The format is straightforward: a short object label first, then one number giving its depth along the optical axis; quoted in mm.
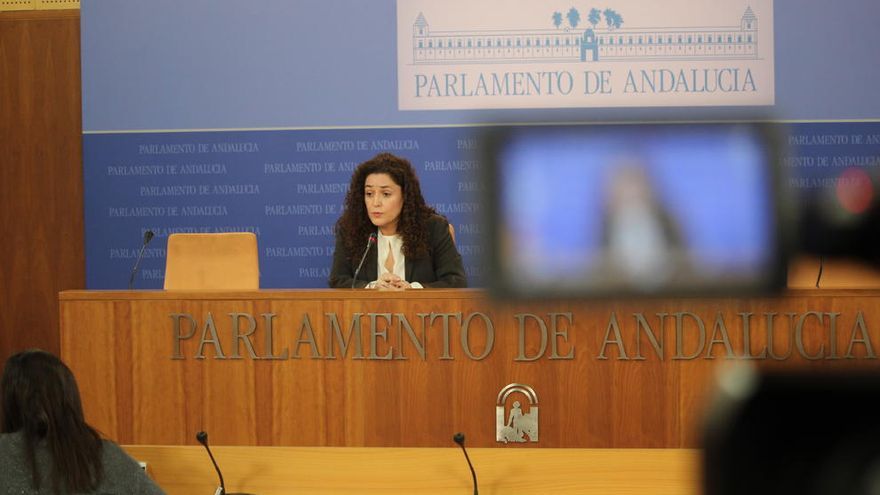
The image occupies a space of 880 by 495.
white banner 6426
